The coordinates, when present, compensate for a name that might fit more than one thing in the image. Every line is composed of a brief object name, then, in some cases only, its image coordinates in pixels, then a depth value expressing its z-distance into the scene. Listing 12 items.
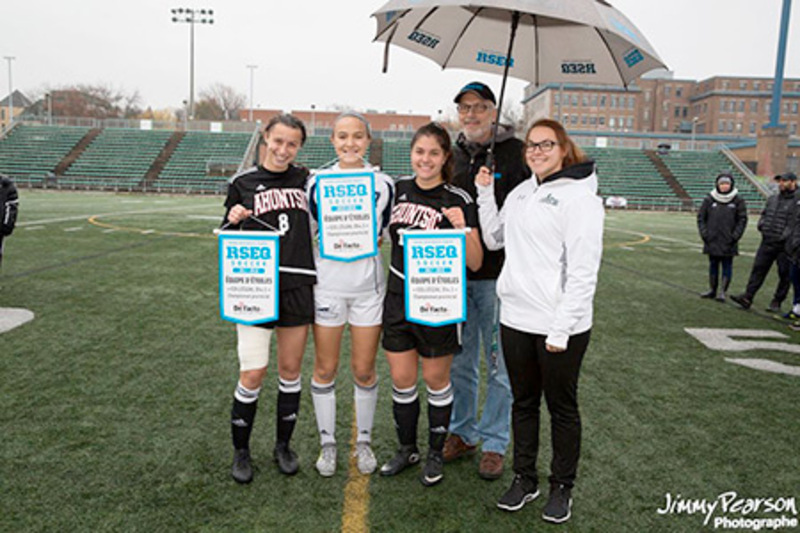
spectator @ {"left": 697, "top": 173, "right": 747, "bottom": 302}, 8.98
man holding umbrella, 3.17
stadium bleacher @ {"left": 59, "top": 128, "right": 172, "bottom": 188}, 35.41
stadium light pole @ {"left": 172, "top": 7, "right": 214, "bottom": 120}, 50.97
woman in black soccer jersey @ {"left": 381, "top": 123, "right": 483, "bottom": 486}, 2.93
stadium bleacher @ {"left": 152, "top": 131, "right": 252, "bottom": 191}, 35.91
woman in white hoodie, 2.56
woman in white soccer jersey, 2.99
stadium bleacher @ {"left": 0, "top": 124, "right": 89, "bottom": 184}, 36.06
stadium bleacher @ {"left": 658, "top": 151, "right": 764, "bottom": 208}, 36.66
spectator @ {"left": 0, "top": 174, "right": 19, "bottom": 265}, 6.78
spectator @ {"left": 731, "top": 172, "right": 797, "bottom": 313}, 8.13
